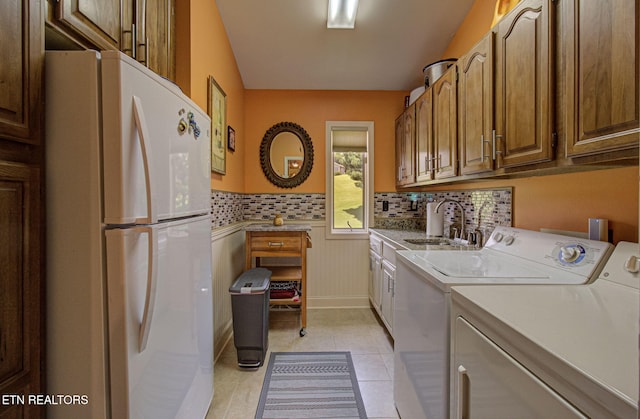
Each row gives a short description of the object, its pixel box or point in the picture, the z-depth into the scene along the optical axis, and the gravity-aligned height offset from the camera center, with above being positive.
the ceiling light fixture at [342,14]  2.31 +1.65
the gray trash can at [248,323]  2.12 -0.86
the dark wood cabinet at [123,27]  0.94 +0.76
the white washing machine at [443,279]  1.10 -0.28
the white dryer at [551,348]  0.53 -0.30
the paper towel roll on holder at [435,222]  2.66 -0.13
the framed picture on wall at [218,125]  2.14 +0.67
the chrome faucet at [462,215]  2.25 -0.06
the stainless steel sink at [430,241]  2.41 -0.28
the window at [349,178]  3.35 +0.36
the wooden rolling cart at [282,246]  2.65 -0.36
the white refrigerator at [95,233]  0.83 -0.07
